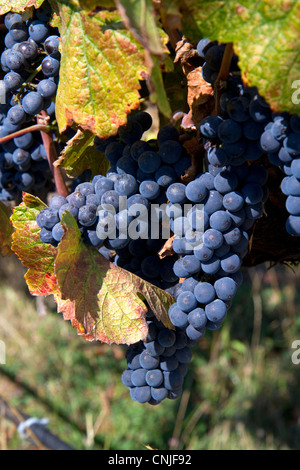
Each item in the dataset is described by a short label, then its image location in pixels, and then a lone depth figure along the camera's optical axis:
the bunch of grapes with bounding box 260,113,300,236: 0.63
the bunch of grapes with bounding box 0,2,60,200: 0.86
